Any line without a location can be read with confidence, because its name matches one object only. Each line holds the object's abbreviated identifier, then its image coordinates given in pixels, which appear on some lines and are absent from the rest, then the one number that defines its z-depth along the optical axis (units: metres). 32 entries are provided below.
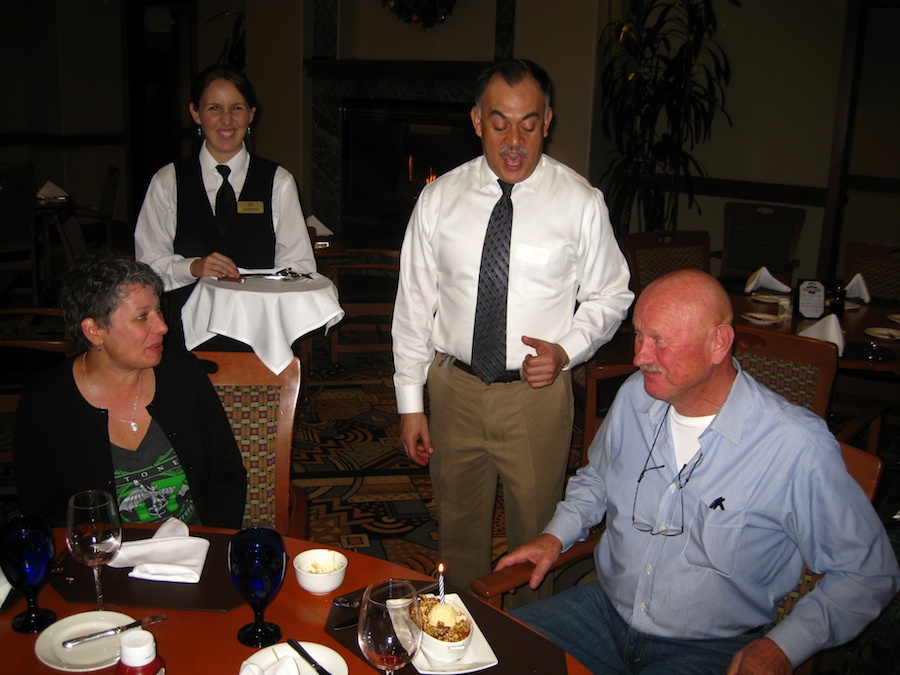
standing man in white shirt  2.28
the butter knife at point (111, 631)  1.29
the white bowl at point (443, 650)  1.27
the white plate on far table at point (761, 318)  3.61
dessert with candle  1.29
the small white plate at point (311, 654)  1.25
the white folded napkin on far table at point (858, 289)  4.05
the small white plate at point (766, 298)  3.88
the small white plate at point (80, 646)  1.25
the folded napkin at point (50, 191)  7.34
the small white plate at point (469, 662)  1.26
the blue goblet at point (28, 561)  1.32
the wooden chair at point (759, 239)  5.48
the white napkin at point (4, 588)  1.40
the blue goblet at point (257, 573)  1.30
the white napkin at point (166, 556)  1.48
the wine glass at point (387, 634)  1.17
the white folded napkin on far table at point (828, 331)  3.28
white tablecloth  3.35
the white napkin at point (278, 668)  1.16
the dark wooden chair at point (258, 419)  2.23
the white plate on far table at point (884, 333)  3.47
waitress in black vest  3.14
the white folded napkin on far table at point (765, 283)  4.07
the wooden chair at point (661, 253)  4.54
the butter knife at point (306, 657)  1.24
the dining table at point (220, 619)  1.28
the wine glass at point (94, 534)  1.40
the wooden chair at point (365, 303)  5.46
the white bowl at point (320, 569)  1.46
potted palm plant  5.54
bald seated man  1.57
